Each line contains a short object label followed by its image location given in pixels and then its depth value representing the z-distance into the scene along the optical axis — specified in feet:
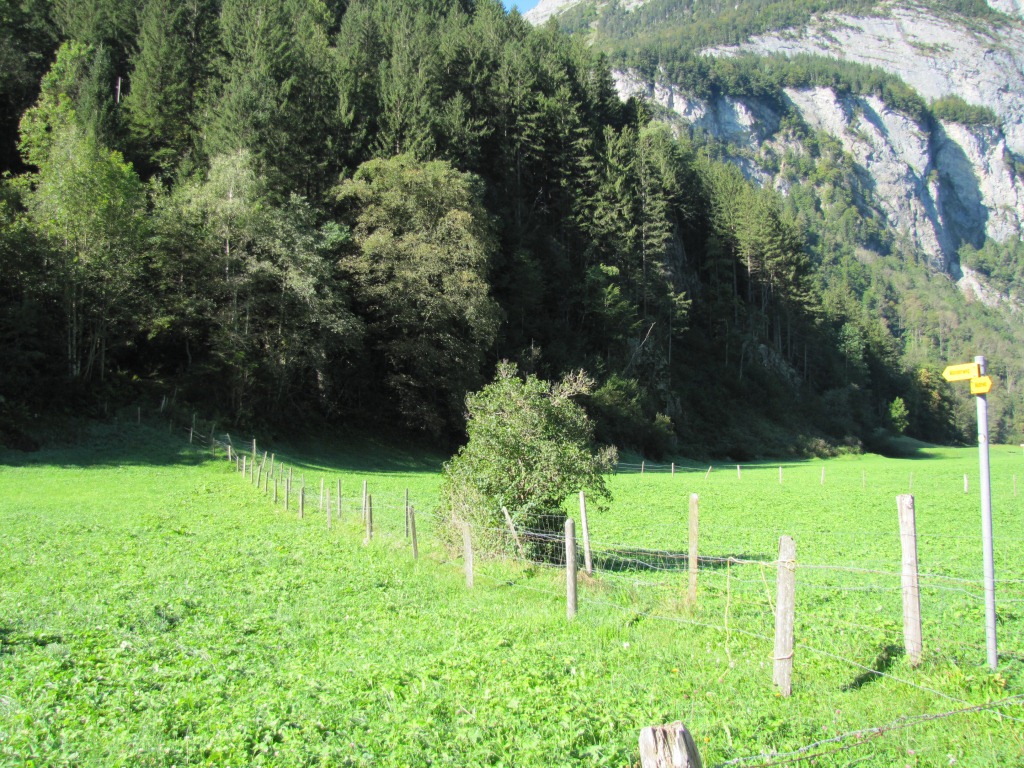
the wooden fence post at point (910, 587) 22.95
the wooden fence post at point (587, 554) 37.68
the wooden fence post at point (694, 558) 31.24
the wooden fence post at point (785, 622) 22.15
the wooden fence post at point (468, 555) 37.47
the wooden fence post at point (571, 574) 30.83
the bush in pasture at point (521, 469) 42.60
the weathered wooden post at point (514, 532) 41.33
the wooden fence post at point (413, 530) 45.78
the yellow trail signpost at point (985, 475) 22.50
